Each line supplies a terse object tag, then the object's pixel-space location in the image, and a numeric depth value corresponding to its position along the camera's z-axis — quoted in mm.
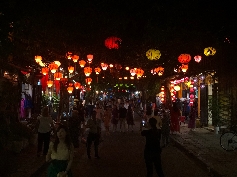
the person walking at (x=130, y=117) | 15178
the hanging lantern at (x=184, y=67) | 12975
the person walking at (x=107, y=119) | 14130
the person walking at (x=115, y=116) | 15282
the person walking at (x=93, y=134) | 8321
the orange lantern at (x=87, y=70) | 14086
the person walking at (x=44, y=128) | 8186
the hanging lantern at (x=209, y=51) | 10144
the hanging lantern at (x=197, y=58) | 11953
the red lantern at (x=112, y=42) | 9407
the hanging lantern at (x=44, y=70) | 13059
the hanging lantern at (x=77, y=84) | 17825
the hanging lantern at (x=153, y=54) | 10301
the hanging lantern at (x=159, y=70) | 14577
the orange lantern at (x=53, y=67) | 12631
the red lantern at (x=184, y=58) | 11132
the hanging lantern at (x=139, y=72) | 15178
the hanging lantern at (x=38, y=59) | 11906
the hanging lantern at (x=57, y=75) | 14065
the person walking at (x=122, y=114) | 15022
